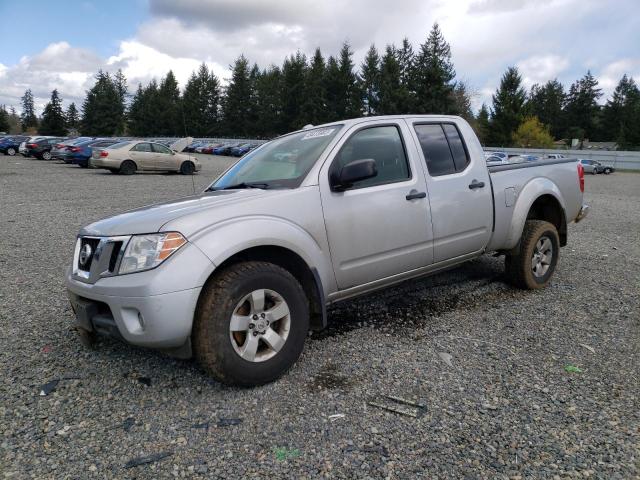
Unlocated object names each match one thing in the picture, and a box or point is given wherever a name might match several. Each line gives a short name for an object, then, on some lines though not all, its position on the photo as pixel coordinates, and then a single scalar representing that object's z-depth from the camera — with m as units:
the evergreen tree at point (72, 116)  102.75
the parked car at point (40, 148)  31.50
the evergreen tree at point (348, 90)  69.12
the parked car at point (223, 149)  52.32
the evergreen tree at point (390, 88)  60.62
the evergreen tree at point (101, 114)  82.44
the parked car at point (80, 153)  25.06
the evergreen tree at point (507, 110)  64.06
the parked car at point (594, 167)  42.97
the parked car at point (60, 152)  25.63
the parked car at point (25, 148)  32.05
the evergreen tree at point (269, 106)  75.69
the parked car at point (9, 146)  36.81
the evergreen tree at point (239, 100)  78.38
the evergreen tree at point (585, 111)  85.75
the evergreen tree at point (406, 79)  60.03
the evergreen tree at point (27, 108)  135.62
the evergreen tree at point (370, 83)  70.00
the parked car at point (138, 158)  21.56
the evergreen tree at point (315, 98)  69.12
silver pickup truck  2.94
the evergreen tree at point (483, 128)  66.19
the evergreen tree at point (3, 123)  87.38
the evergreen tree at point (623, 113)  73.75
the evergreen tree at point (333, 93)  68.88
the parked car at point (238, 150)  49.80
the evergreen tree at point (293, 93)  71.88
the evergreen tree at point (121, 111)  83.56
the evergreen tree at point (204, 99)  81.19
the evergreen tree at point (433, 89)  58.50
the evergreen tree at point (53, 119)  88.44
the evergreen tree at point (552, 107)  88.25
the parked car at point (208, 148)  55.09
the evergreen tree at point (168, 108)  71.81
